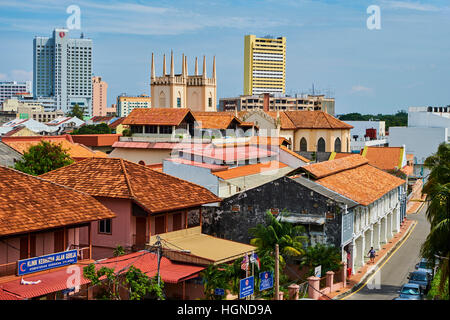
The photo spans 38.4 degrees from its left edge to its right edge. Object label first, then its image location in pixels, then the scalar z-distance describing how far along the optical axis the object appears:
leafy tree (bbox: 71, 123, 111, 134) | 136.50
